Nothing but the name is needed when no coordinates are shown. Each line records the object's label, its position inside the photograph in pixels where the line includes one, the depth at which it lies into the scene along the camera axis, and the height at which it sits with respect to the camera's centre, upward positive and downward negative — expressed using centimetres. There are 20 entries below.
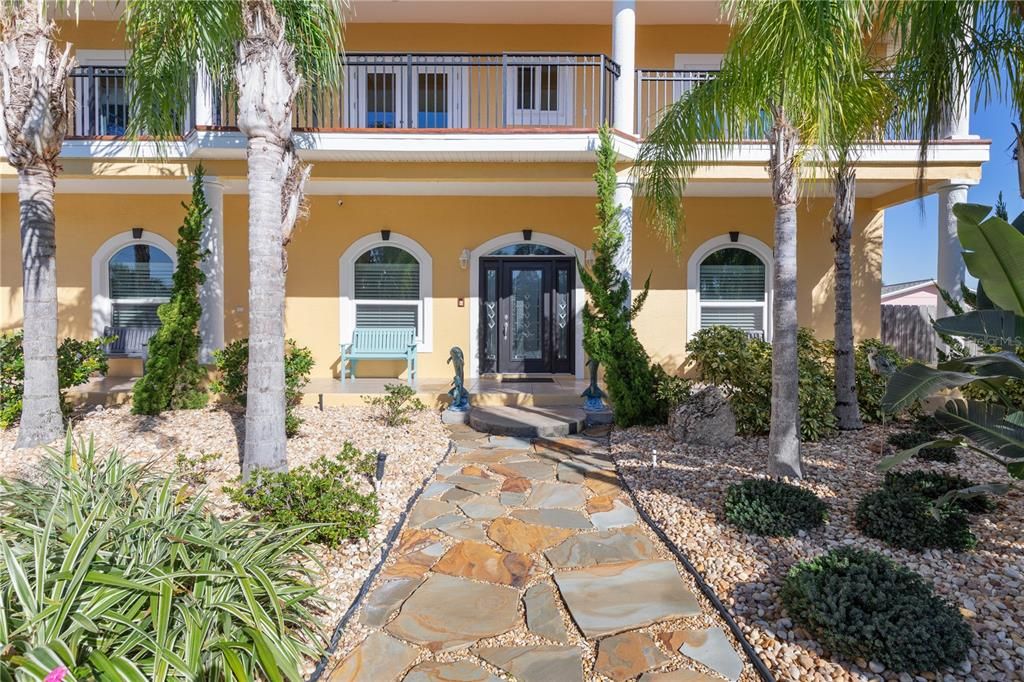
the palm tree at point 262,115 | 450 +190
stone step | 698 -114
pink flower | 139 -88
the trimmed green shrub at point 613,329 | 701 +10
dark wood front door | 1030 +42
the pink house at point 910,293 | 2769 +227
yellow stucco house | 976 +187
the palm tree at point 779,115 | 371 +195
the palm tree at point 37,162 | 542 +189
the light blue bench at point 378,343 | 970 -11
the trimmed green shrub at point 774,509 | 372 -124
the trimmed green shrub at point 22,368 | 659 -37
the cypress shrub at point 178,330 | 720 +11
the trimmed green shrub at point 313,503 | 353 -114
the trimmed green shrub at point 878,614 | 238 -131
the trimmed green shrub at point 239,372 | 751 -48
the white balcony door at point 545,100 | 978 +436
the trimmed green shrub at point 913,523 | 347 -125
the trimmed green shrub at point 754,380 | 626 -55
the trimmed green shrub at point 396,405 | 728 -98
